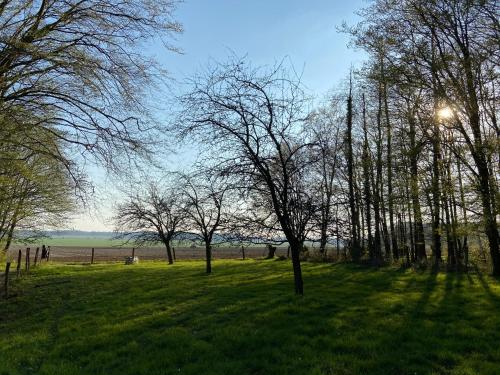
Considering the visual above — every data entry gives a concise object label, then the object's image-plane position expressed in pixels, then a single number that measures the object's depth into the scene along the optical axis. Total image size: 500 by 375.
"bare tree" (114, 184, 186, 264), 36.47
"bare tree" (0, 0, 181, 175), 9.23
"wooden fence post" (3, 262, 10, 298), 15.05
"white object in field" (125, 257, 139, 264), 35.72
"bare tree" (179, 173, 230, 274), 21.30
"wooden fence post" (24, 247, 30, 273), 22.49
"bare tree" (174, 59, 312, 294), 11.56
